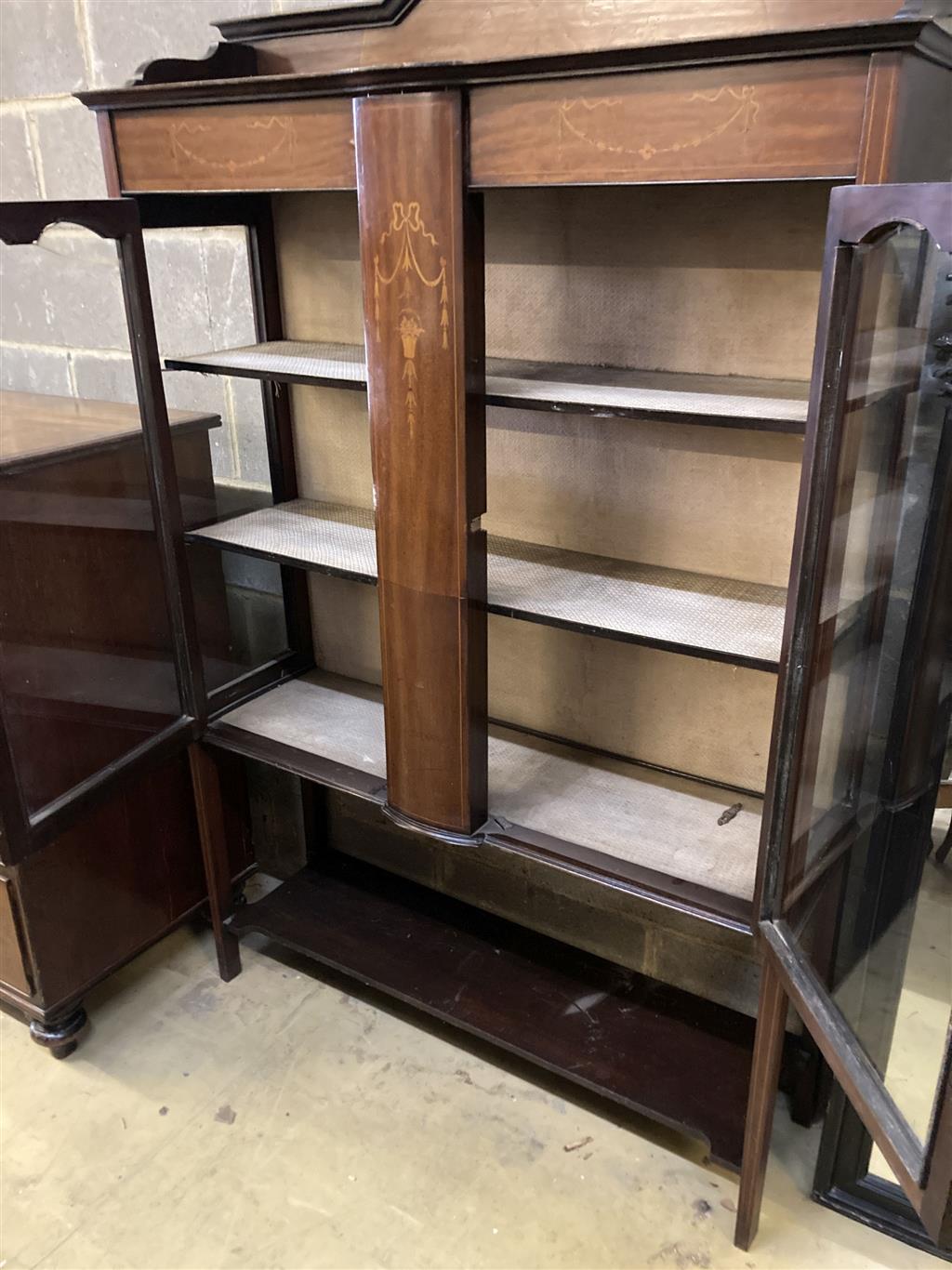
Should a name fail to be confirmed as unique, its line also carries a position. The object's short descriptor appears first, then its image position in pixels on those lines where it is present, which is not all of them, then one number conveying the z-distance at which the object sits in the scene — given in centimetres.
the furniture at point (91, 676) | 167
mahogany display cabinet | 113
